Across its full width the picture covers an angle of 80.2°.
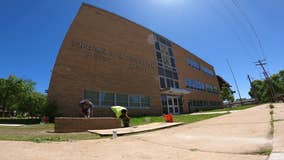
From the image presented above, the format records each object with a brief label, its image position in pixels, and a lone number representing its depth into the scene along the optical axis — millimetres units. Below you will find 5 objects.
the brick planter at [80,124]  7320
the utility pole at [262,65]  43125
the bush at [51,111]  13395
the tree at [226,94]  41688
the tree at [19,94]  29734
